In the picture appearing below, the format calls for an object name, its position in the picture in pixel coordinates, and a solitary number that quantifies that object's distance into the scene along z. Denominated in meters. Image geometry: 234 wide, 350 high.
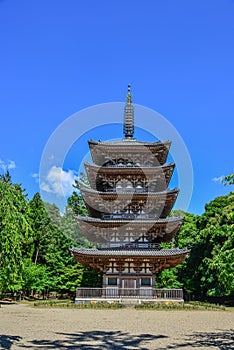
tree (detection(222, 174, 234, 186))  8.91
